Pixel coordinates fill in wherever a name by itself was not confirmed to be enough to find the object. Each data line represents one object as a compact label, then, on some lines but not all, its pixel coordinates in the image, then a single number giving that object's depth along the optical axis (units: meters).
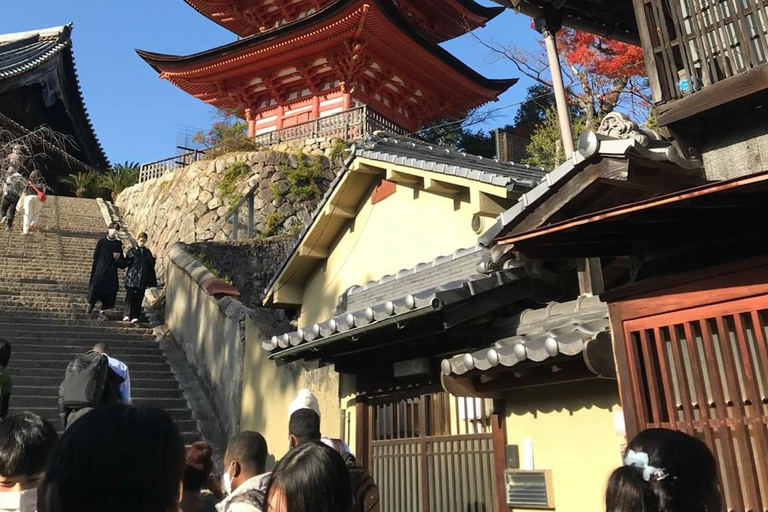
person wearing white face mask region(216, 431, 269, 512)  3.42
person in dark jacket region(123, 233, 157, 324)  12.25
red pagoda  21.28
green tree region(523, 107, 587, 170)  20.98
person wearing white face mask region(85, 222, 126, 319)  12.09
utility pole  6.43
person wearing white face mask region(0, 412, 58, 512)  2.68
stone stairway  9.53
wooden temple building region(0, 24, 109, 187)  27.14
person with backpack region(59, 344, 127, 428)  5.77
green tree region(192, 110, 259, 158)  22.62
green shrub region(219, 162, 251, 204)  20.52
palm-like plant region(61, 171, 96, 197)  27.42
